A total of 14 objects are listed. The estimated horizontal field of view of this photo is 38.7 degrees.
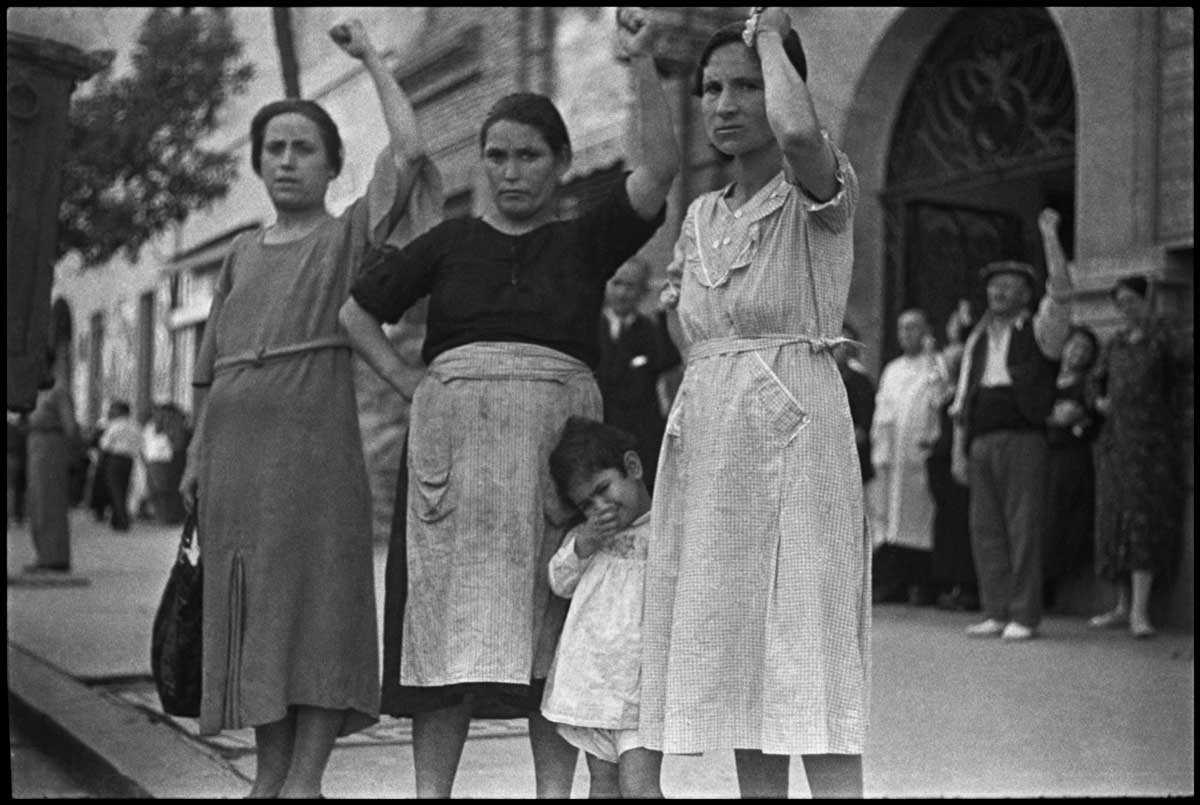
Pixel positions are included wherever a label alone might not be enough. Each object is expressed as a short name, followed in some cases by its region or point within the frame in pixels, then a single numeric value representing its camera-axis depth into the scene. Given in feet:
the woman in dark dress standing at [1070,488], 31.37
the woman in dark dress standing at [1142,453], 29.01
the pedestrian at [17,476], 80.64
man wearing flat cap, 28.58
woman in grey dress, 14.65
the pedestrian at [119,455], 75.07
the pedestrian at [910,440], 34.60
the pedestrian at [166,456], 78.59
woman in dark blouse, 13.23
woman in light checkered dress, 11.29
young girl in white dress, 12.72
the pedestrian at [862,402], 23.70
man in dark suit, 24.76
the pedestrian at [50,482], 42.70
